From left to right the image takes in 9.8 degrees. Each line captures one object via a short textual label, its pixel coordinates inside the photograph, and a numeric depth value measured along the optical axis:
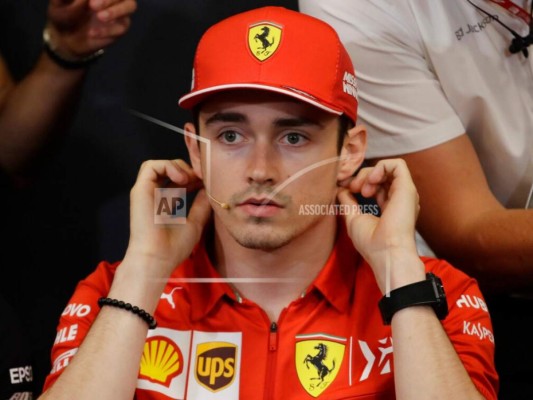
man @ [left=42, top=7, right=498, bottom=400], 3.10
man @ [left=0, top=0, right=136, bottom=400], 3.20
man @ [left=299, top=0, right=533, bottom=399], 3.29
